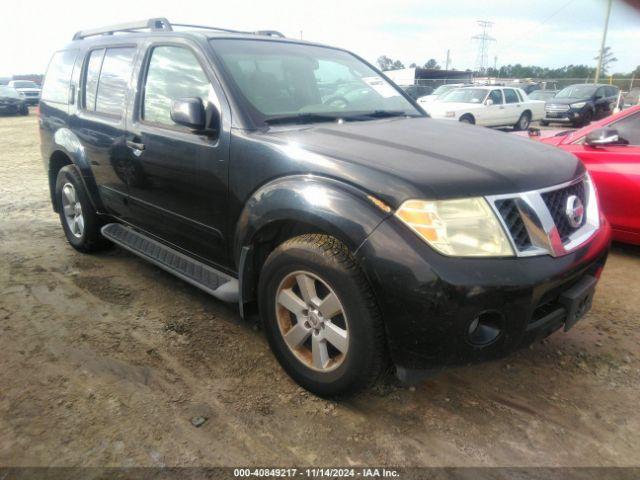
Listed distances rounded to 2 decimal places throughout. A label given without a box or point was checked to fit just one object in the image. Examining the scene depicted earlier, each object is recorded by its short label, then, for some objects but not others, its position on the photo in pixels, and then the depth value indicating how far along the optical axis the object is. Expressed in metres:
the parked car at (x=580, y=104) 18.83
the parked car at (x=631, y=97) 24.11
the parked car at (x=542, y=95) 22.26
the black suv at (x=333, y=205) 2.08
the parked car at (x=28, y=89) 29.50
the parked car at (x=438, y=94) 16.30
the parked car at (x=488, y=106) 14.66
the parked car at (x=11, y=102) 23.55
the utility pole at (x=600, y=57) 33.76
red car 4.22
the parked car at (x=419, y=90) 25.97
